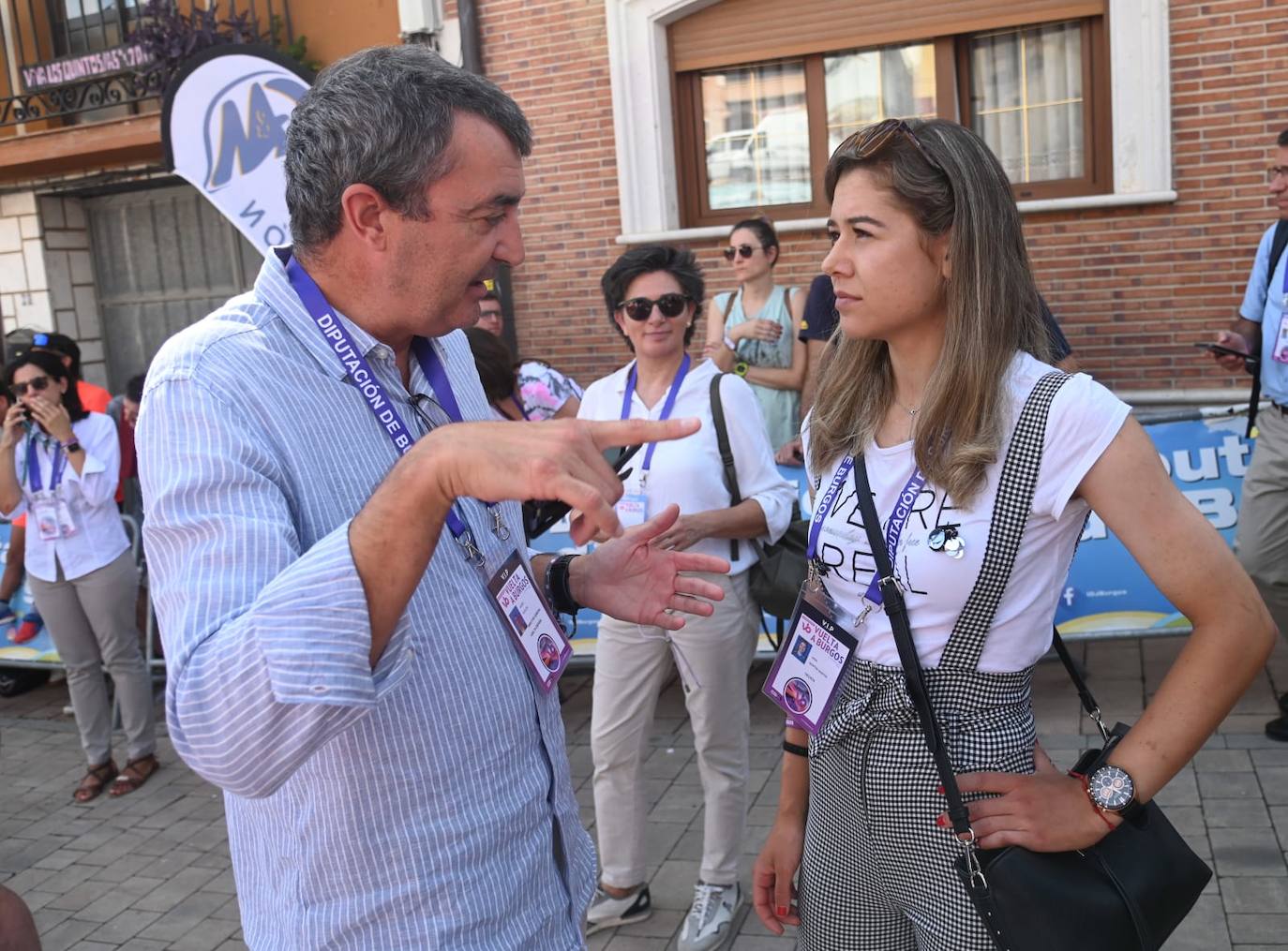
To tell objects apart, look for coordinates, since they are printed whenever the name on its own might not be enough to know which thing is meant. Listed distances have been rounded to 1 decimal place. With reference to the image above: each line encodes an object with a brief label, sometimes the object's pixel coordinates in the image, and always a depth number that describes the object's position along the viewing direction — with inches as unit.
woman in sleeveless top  254.4
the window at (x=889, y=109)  300.5
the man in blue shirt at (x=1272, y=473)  191.0
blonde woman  71.3
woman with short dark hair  149.9
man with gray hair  49.1
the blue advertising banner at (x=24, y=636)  263.3
